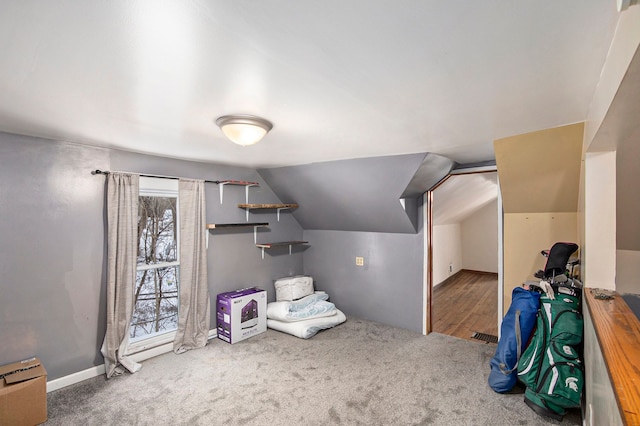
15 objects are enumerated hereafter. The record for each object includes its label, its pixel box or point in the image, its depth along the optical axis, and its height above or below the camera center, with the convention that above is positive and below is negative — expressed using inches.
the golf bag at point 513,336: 96.8 -37.4
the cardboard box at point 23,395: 82.0 -48.2
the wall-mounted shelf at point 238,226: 141.9 -5.6
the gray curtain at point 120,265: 113.0 -18.6
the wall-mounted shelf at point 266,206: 155.1 +3.8
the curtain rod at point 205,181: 112.0 +14.8
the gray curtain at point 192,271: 134.7 -24.5
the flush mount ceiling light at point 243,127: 76.8 +21.3
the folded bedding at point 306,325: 144.8 -52.5
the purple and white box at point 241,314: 141.7 -45.9
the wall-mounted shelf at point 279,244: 162.6 -15.8
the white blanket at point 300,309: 153.2 -47.3
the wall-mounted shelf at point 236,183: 148.6 +14.5
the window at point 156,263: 129.2 -20.5
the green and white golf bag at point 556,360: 83.2 -39.2
